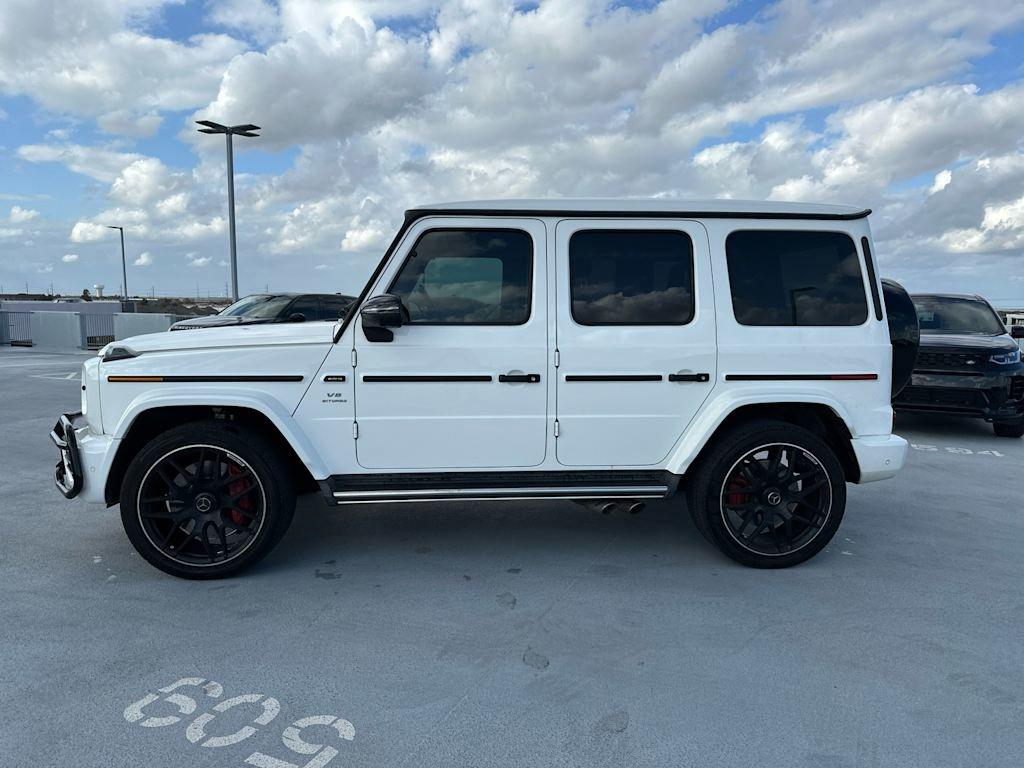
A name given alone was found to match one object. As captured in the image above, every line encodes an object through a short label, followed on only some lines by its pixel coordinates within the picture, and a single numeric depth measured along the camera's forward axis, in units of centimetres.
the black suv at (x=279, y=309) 1287
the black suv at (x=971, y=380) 789
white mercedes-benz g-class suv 380
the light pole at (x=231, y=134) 2106
